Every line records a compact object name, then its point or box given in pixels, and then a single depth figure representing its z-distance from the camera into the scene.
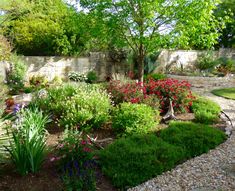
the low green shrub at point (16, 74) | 6.93
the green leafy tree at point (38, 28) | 8.02
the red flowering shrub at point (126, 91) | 4.88
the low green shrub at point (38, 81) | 7.60
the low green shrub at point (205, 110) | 4.49
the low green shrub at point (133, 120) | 3.73
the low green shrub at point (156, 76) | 8.64
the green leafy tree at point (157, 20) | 4.65
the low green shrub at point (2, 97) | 4.23
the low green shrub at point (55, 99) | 4.37
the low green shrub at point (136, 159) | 2.63
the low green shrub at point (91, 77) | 9.03
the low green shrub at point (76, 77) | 8.77
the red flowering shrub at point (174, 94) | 5.17
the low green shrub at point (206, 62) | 10.93
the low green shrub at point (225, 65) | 10.81
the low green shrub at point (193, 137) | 3.37
